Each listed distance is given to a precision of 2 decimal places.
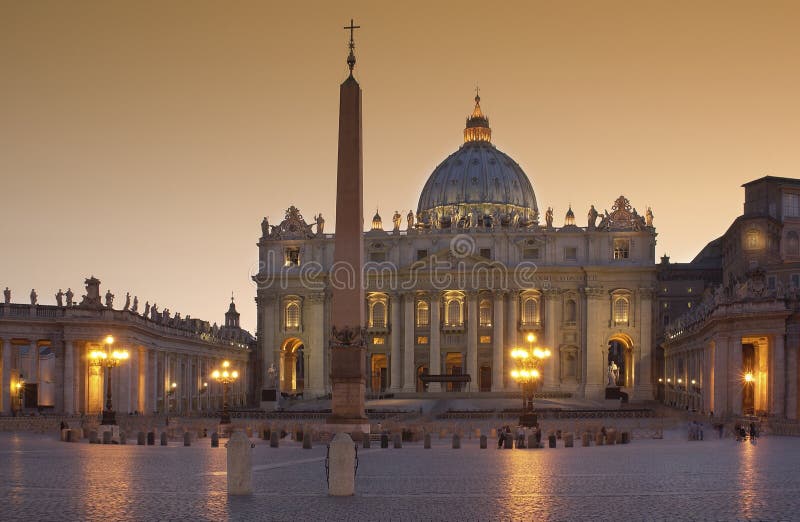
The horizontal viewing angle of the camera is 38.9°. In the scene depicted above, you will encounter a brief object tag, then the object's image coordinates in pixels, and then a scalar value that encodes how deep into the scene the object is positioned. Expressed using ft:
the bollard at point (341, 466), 69.82
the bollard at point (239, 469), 70.95
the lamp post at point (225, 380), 178.19
